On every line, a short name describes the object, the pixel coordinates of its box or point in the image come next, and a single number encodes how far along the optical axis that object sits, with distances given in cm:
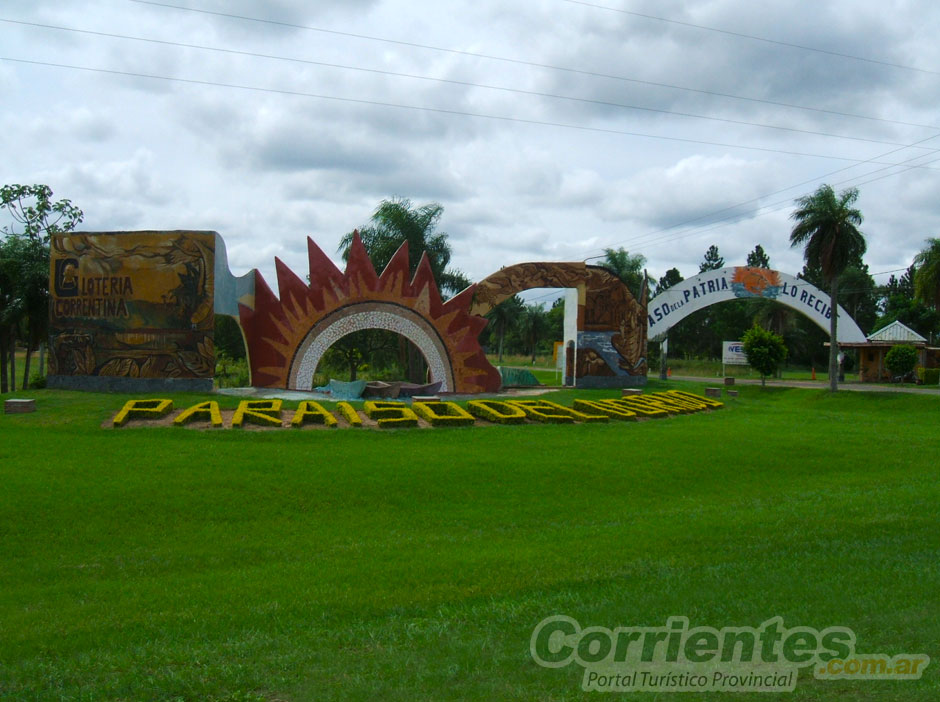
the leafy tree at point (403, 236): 4100
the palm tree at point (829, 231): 3794
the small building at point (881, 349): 5132
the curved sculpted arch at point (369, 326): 2827
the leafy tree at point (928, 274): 3909
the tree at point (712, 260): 9338
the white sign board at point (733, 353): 4700
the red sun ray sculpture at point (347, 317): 2816
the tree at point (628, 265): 5744
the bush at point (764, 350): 4238
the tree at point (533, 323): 8781
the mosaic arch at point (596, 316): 3300
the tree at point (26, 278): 3078
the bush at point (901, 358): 4609
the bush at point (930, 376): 4884
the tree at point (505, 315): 7431
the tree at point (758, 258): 8800
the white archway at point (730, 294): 4188
